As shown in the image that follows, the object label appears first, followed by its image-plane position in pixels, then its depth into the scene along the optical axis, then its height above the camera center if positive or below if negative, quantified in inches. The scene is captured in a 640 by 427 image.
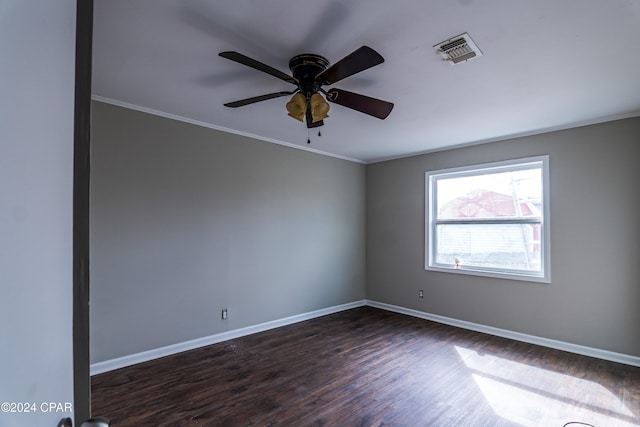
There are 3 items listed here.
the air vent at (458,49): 79.4 +43.2
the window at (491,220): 156.6 -2.2
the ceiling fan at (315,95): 85.3 +33.4
